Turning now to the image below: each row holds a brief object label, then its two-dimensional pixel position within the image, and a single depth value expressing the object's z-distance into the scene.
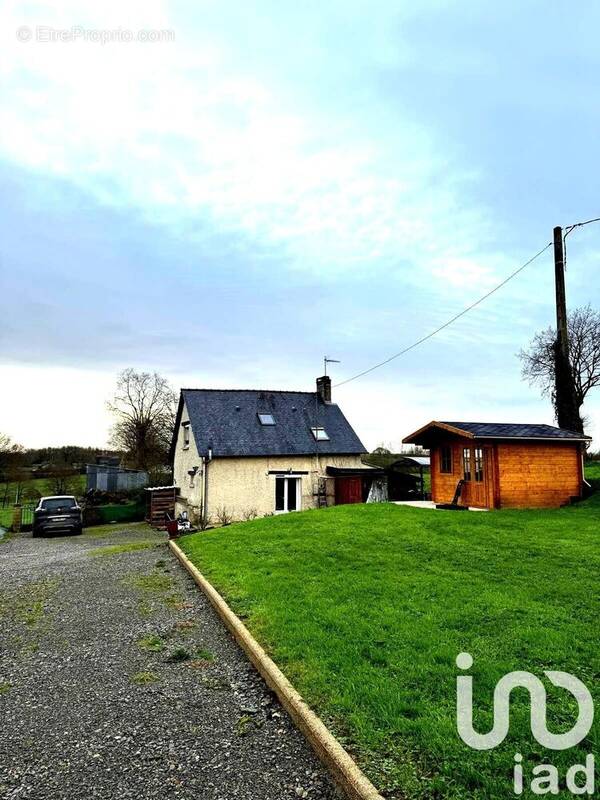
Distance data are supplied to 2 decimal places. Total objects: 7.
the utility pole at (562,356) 19.81
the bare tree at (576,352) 41.88
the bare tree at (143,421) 48.41
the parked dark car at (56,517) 23.12
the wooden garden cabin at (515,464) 17.78
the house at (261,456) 24.27
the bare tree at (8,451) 39.94
